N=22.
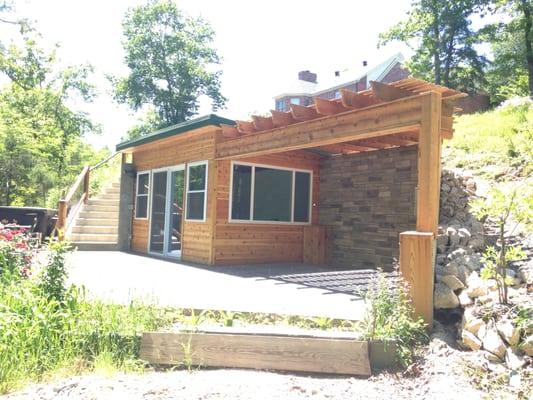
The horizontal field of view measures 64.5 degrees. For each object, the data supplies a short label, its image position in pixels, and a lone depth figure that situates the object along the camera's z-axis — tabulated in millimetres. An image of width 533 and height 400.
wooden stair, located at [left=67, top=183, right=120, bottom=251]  10742
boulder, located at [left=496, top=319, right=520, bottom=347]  2949
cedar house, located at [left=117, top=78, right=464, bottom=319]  7020
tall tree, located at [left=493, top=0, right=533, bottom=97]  15367
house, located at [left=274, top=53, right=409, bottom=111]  31078
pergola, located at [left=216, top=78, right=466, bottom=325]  3742
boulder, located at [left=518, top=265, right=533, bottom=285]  3705
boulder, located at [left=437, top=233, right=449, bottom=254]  4946
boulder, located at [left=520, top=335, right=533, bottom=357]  2848
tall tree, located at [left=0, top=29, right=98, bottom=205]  14555
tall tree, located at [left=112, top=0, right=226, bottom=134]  26109
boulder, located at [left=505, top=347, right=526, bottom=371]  2838
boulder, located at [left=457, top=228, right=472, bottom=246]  5022
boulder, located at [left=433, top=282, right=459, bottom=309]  3748
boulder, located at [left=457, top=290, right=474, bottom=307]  3611
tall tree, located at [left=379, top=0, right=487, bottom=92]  18422
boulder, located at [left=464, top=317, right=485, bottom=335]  3242
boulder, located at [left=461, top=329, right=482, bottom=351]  3180
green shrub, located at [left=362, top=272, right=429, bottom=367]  3248
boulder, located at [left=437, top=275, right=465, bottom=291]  3863
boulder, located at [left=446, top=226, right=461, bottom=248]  5020
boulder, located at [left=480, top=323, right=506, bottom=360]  2998
